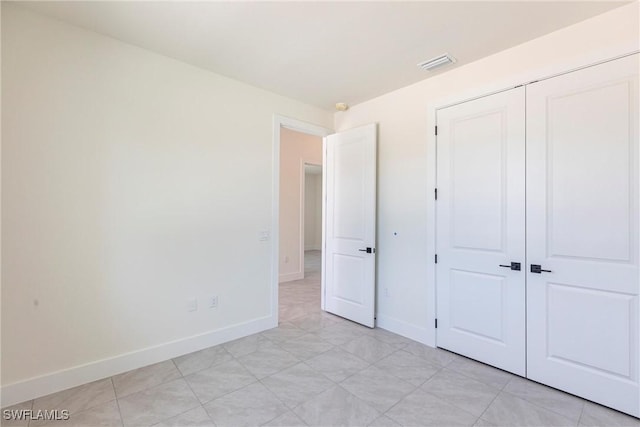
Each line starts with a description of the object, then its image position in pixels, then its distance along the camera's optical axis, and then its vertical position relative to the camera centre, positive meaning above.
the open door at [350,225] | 3.42 -0.12
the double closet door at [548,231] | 1.95 -0.12
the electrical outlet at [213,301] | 2.93 -0.88
